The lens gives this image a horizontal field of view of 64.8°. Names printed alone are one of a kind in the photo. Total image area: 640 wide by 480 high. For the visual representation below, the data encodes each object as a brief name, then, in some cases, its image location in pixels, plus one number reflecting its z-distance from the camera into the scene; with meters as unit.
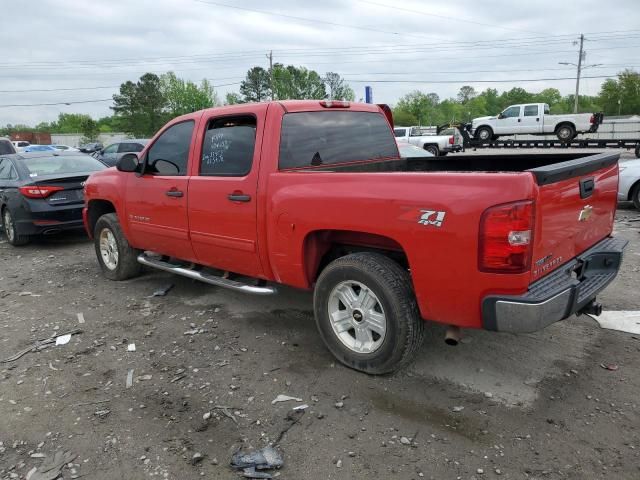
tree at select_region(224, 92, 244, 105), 81.00
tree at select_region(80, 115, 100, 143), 74.38
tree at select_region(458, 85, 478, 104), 131.75
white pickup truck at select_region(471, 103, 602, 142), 24.95
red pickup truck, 2.77
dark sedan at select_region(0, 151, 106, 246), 7.90
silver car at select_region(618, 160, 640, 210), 9.31
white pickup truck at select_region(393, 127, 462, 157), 24.36
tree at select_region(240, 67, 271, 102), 78.25
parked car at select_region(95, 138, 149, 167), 20.38
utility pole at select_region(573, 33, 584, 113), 60.68
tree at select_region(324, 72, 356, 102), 82.31
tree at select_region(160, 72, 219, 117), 78.56
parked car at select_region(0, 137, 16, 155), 15.33
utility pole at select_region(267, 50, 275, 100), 57.66
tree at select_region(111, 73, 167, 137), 69.00
